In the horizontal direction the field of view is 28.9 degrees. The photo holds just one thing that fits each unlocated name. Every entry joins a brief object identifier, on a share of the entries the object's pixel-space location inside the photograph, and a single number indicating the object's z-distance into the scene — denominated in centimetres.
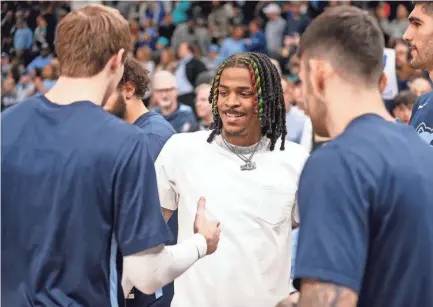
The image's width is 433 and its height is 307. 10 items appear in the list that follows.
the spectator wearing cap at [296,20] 1412
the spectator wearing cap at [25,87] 1391
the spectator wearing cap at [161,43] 1642
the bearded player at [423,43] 385
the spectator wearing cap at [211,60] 1407
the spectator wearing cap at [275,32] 1463
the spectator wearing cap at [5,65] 1279
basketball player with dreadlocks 346
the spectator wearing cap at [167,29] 1700
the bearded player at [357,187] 224
